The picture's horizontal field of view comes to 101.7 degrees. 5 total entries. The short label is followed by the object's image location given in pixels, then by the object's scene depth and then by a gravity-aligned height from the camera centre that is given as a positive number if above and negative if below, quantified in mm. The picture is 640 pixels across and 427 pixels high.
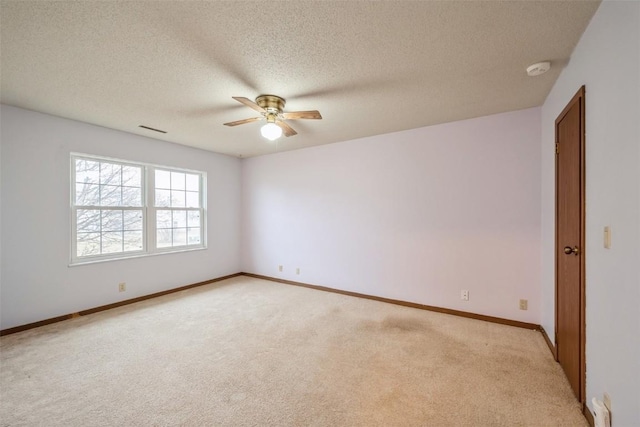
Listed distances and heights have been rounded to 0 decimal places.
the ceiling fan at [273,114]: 2455 +943
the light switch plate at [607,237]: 1338 -137
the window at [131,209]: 3447 +53
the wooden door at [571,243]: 1698 -239
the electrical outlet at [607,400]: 1337 -995
